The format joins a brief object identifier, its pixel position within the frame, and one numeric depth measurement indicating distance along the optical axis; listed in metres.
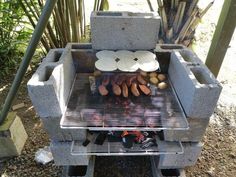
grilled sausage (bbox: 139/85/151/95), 1.94
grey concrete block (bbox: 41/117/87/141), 1.68
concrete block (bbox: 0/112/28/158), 2.13
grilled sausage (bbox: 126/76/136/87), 1.96
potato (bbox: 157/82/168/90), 2.03
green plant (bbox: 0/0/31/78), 3.08
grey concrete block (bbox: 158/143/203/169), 1.81
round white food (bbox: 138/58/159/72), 1.88
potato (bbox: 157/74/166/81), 2.13
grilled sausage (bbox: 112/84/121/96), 1.90
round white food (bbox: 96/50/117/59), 1.98
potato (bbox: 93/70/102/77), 1.99
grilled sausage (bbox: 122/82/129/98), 1.90
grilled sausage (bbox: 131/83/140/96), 1.91
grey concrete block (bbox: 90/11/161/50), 1.89
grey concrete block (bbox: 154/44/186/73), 2.07
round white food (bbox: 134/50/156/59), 1.98
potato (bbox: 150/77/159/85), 2.06
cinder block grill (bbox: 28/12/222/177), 1.61
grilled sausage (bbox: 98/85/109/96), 1.90
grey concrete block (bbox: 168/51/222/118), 1.53
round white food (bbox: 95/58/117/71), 1.88
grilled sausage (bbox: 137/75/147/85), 1.98
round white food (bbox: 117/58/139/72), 1.87
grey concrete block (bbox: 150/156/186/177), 1.99
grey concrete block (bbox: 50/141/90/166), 1.78
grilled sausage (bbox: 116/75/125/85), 1.95
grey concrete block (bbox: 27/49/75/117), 1.51
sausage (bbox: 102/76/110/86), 1.96
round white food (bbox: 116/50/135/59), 1.98
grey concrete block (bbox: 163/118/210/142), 1.70
